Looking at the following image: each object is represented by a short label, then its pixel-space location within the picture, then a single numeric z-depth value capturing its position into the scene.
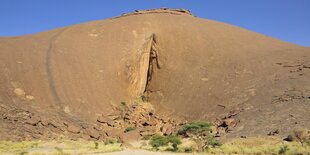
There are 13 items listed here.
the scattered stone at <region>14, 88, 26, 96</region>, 33.19
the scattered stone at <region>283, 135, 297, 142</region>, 24.90
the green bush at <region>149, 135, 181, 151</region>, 24.34
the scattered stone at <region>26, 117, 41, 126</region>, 30.07
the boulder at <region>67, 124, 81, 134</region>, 30.89
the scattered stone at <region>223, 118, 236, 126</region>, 31.56
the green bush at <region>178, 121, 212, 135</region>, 29.23
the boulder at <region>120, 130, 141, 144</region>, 31.30
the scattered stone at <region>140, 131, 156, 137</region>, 33.40
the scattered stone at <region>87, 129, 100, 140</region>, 31.23
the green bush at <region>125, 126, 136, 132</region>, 34.00
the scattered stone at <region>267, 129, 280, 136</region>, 27.58
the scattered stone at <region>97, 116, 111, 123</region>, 33.97
